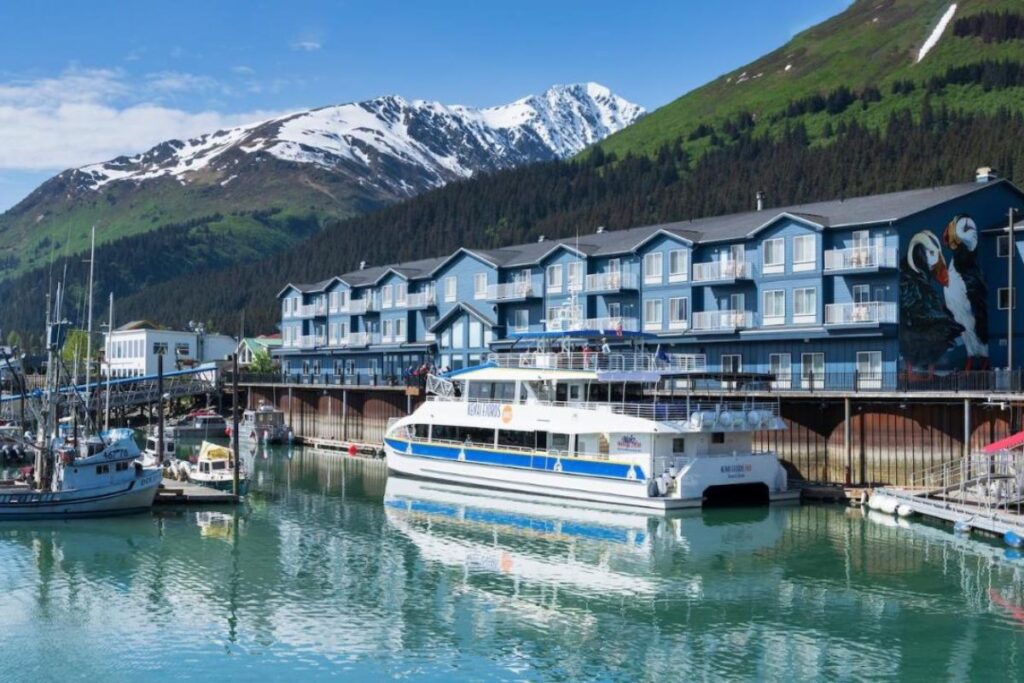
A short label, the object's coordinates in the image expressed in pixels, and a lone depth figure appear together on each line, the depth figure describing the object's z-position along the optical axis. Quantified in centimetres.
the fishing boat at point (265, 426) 8419
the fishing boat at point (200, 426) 8756
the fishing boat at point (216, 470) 5272
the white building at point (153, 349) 12131
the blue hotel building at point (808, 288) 5453
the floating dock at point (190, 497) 4862
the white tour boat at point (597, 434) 4622
